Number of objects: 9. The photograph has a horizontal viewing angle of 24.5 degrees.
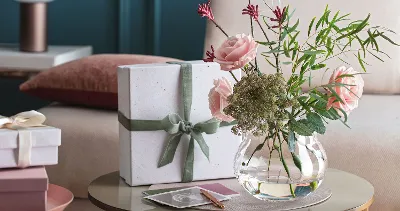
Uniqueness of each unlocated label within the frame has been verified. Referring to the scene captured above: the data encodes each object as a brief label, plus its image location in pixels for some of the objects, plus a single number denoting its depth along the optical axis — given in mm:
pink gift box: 1988
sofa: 2649
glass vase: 2002
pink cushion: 3048
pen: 1992
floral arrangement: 1920
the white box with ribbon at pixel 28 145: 2054
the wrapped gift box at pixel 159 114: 2172
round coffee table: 2011
